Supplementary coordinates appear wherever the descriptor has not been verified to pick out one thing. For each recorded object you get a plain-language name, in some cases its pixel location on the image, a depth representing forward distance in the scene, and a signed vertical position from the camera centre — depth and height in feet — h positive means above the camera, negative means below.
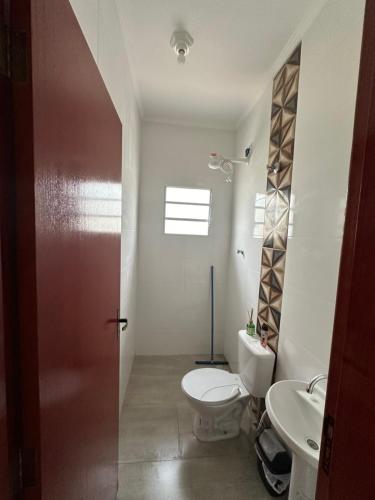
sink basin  3.25 -2.69
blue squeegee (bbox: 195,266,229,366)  8.41 -4.04
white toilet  4.95 -3.54
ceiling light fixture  4.53 +3.68
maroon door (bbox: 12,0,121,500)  1.45 -0.17
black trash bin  4.13 -4.13
